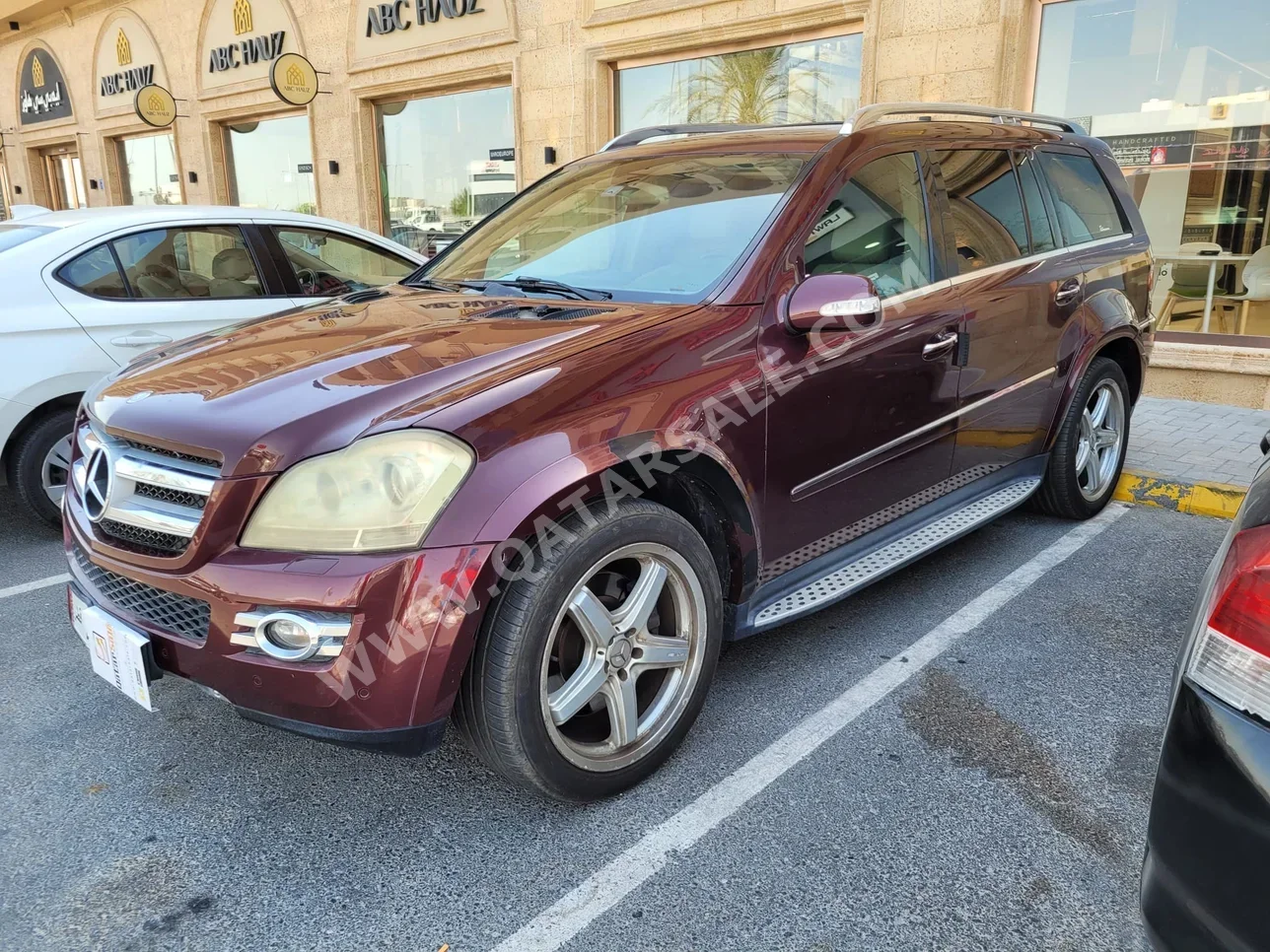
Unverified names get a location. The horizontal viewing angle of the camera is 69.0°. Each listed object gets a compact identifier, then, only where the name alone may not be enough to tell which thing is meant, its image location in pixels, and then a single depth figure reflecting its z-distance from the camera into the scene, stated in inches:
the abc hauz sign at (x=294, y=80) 477.4
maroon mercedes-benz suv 79.9
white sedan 172.4
